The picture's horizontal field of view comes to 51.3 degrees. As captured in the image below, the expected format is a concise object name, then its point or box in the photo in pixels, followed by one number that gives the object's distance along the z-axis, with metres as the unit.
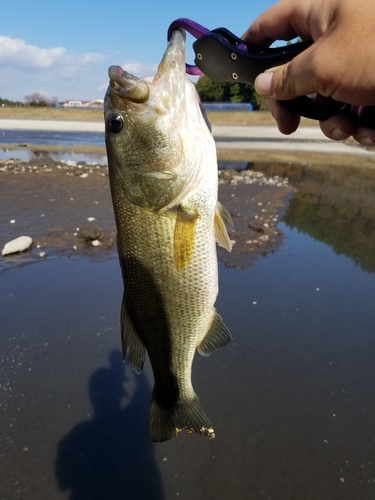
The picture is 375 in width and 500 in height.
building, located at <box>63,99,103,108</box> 59.03
